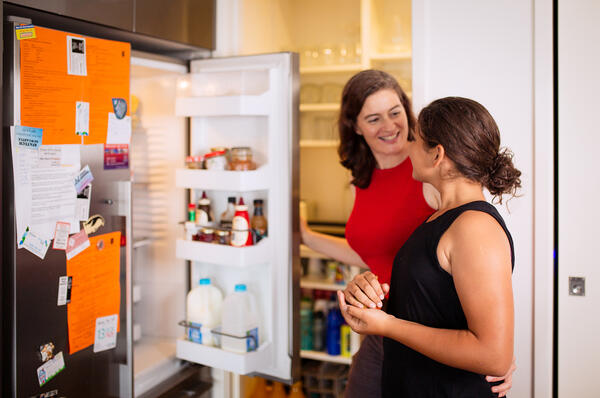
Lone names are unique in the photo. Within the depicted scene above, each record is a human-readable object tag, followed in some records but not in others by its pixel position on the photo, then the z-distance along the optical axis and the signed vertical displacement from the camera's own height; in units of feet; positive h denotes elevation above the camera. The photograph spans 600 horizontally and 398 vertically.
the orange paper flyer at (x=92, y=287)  5.38 -1.16
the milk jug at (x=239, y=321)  6.48 -1.78
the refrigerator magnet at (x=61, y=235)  5.13 -0.55
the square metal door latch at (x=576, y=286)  5.48 -1.12
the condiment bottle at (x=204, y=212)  6.76 -0.43
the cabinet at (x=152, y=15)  5.16 +1.89
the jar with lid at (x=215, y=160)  6.59 +0.25
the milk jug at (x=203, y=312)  6.74 -1.74
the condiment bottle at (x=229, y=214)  6.81 -0.45
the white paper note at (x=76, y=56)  5.20 +1.24
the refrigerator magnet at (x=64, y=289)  5.21 -1.11
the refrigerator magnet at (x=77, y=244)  5.28 -0.66
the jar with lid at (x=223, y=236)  6.53 -0.71
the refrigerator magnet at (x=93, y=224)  5.49 -0.47
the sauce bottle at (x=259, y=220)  6.65 -0.52
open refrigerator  6.49 -0.22
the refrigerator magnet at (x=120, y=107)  5.76 +0.81
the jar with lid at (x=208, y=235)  6.63 -0.70
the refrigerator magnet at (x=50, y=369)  5.04 -1.87
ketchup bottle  6.38 -0.60
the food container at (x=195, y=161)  6.73 +0.24
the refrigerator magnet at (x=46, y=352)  5.05 -1.68
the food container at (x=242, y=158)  6.54 +0.27
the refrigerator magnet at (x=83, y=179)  5.37 +0.01
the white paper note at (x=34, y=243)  4.84 -0.60
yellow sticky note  4.72 +1.35
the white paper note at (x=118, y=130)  5.71 +0.55
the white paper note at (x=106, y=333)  5.70 -1.70
